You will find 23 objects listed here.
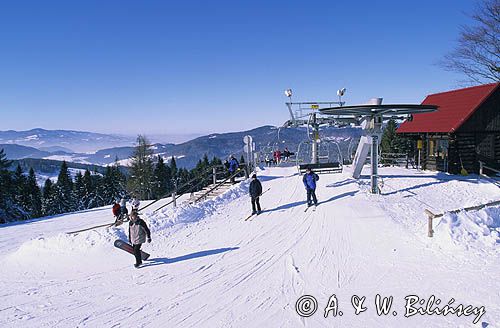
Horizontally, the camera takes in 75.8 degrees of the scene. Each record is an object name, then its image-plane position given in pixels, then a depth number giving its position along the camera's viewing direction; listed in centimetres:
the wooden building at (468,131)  2177
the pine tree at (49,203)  5647
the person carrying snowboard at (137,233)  921
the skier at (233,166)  2084
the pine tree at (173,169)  7932
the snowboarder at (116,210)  1761
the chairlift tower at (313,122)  2367
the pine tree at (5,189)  3890
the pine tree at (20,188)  5166
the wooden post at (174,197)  1622
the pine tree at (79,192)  6097
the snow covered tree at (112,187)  6347
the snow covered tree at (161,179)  5950
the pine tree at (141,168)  4094
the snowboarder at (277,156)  2962
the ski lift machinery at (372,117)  1506
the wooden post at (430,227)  958
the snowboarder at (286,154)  3103
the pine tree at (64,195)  5757
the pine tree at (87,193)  6166
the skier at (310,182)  1389
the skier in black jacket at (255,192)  1377
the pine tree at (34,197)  5575
